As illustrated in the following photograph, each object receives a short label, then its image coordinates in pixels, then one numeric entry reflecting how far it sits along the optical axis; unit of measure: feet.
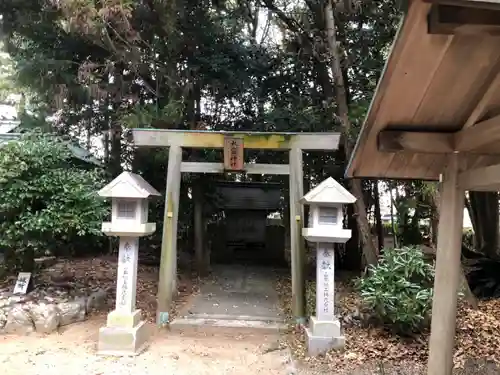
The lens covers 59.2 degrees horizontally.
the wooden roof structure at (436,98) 6.17
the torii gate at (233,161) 21.11
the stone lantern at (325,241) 17.57
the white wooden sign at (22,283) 21.90
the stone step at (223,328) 19.95
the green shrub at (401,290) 17.25
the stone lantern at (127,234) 17.90
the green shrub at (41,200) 20.22
